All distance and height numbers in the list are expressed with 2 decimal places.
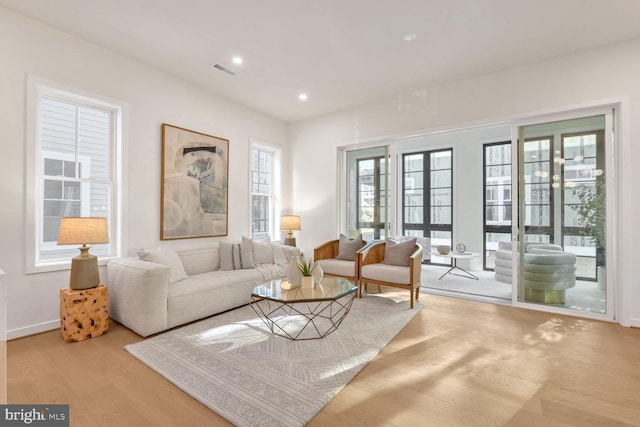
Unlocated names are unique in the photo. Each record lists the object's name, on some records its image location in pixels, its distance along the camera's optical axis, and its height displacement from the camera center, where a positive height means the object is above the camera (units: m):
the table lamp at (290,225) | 5.30 -0.19
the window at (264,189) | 5.35 +0.46
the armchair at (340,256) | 4.29 -0.66
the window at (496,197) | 6.06 +0.37
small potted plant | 3.04 -0.63
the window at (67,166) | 2.93 +0.49
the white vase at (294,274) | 3.05 -0.61
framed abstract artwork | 3.93 +0.41
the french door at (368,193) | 5.02 +0.37
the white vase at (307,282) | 3.04 -0.69
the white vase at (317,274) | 3.13 -0.62
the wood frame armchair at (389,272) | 3.75 -0.75
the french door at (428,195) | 6.69 +0.46
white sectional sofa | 2.84 -0.77
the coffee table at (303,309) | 2.71 -1.13
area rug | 1.85 -1.16
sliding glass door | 3.41 +0.02
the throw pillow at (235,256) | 4.09 -0.58
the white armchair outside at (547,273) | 3.58 -0.69
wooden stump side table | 2.70 -0.92
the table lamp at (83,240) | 2.67 -0.24
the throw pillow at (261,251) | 4.35 -0.54
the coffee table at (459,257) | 5.17 -0.71
